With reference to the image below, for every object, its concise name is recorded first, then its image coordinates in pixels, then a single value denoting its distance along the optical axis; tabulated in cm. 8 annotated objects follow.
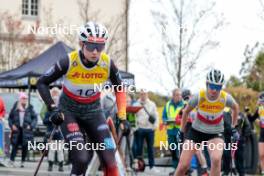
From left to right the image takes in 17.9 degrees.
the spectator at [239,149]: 1933
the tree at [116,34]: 3812
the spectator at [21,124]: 2034
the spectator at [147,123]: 2000
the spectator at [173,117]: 1861
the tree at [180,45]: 3472
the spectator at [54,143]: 1909
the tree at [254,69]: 3984
